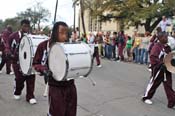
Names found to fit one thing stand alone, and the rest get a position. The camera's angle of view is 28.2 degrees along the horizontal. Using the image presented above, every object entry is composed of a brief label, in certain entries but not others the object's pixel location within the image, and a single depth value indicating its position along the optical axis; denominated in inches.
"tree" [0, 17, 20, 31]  2944.4
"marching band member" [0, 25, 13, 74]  445.7
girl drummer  169.0
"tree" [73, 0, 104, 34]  1378.8
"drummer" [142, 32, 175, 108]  282.4
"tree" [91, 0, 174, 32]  1194.6
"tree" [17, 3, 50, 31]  2456.0
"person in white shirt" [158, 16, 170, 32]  595.2
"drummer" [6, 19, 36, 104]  287.6
